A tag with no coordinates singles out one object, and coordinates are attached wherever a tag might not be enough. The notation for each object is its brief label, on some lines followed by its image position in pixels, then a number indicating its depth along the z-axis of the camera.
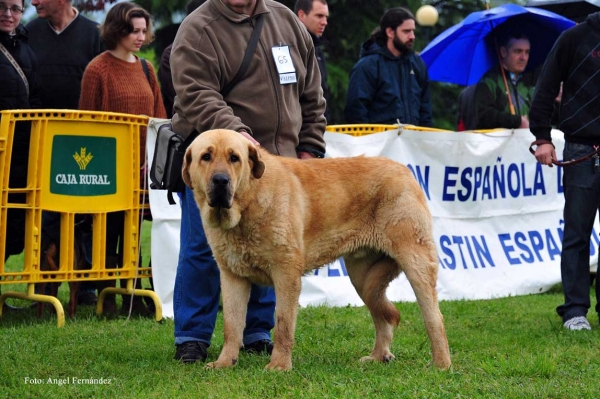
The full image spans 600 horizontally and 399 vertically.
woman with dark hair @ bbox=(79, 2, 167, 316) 15.87
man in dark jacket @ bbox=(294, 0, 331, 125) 18.53
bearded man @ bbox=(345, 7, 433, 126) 19.19
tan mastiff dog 10.14
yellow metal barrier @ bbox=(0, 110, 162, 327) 14.58
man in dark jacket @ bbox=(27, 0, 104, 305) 17.25
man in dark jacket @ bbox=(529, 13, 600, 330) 14.24
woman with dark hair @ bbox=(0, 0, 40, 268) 14.94
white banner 17.44
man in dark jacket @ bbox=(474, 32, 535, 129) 19.89
